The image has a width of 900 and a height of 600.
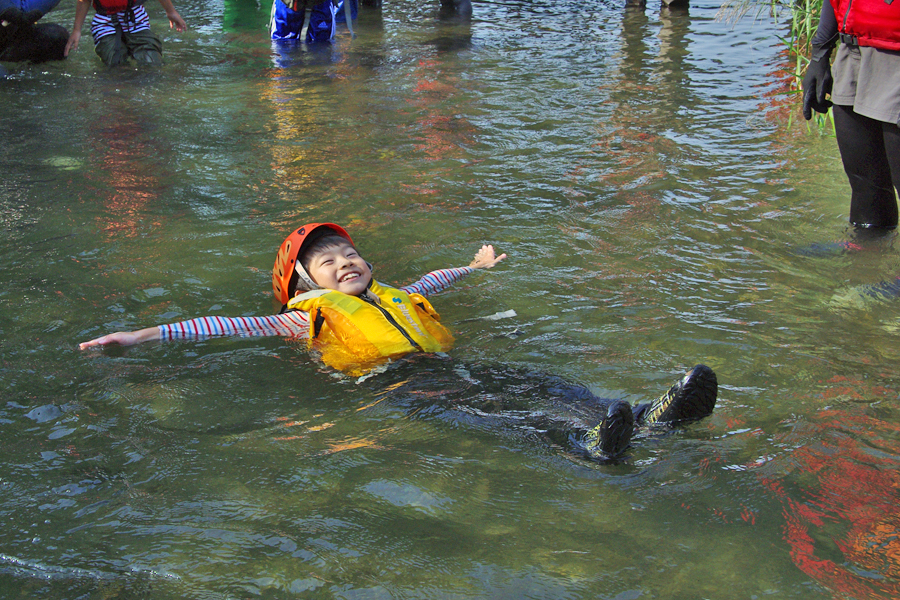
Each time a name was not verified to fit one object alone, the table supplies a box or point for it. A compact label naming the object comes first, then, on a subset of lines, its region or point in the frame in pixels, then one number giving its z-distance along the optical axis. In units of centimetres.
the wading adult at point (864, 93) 401
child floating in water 415
